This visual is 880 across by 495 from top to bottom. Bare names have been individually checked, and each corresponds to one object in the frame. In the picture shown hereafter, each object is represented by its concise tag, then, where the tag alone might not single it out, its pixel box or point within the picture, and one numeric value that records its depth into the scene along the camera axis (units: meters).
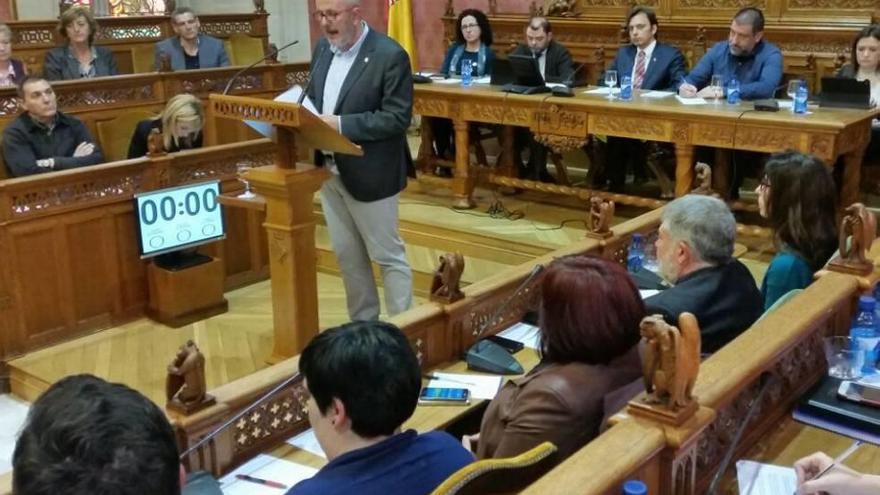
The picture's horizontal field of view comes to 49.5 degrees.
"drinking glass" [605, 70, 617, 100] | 5.64
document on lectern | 3.43
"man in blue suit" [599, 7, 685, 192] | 5.95
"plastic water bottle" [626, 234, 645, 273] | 3.50
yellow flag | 9.42
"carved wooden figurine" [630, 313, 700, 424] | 1.72
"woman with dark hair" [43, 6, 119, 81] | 6.52
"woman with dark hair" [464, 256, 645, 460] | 1.90
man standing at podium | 3.55
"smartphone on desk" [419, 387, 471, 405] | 2.50
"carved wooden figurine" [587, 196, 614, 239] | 3.41
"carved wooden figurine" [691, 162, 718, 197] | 3.71
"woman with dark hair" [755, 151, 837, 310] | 2.84
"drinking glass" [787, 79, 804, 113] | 4.85
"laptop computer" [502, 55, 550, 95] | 5.74
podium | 3.35
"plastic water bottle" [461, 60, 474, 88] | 6.20
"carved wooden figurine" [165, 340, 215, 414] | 2.07
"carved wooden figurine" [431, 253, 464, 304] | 2.76
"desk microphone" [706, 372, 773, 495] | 1.90
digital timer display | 4.57
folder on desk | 2.12
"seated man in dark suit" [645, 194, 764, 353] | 2.48
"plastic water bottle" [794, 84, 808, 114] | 4.79
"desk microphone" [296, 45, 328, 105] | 3.33
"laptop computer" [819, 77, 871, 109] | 4.96
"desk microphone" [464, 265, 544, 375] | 2.67
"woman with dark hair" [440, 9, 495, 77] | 6.76
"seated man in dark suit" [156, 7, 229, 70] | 6.89
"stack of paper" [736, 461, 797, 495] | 1.92
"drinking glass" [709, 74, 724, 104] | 5.31
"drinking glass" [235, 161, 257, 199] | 4.94
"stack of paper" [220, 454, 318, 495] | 2.08
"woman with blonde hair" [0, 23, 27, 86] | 6.19
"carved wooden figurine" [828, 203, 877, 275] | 2.69
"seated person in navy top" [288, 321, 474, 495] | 1.60
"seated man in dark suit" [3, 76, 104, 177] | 4.75
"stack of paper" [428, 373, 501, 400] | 2.56
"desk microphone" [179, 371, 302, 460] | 2.05
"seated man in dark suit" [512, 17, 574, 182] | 6.48
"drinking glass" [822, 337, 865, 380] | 2.42
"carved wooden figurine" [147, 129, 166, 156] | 4.62
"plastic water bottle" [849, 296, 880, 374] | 2.43
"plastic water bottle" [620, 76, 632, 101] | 5.46
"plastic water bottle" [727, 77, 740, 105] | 5.18
